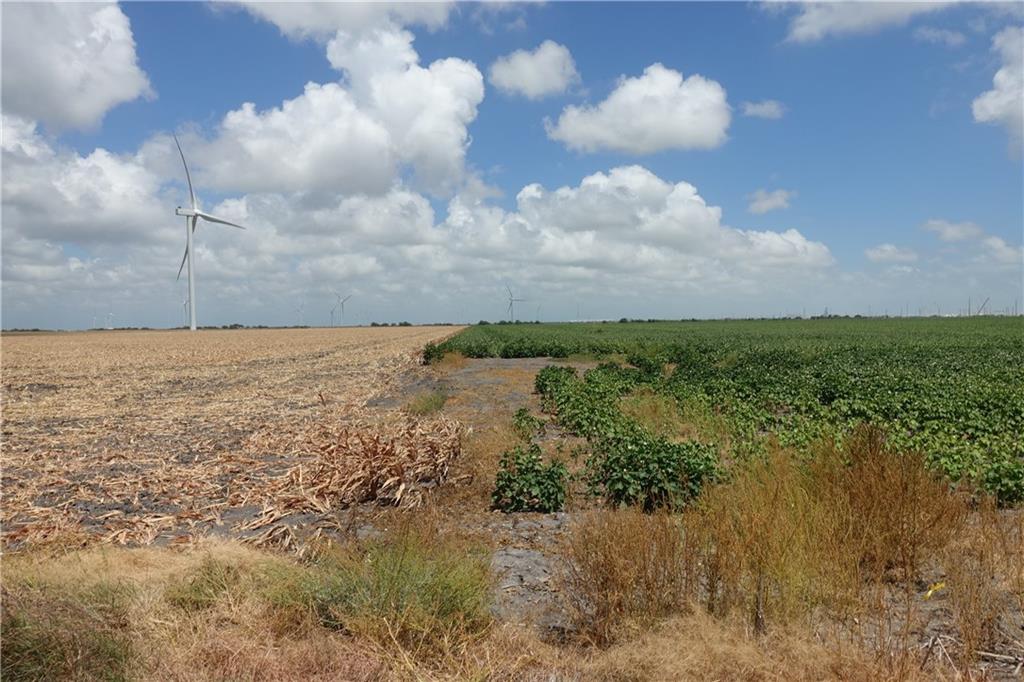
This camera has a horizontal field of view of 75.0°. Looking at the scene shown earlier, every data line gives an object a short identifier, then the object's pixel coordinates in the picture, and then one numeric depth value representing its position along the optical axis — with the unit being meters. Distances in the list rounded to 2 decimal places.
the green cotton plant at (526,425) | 12.88
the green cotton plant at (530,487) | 8.37
